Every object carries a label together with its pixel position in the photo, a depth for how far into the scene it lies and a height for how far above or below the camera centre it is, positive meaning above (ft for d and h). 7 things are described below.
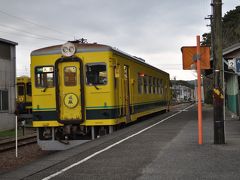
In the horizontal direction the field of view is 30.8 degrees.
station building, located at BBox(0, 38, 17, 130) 91.76 +3.52
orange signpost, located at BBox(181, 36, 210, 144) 36.78 +3.16
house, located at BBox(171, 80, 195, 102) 504.18 +7.45
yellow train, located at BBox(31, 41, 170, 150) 43.62 +0.52
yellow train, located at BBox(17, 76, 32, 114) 102.01 +1.19
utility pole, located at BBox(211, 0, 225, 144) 36.14 +1.31
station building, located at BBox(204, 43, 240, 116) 67.41 +2.09
